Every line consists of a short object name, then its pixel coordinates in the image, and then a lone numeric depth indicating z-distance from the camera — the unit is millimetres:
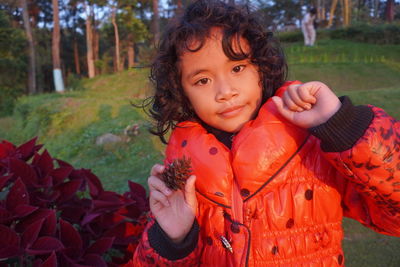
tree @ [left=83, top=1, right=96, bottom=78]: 20297
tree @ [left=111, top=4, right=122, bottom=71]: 21012
